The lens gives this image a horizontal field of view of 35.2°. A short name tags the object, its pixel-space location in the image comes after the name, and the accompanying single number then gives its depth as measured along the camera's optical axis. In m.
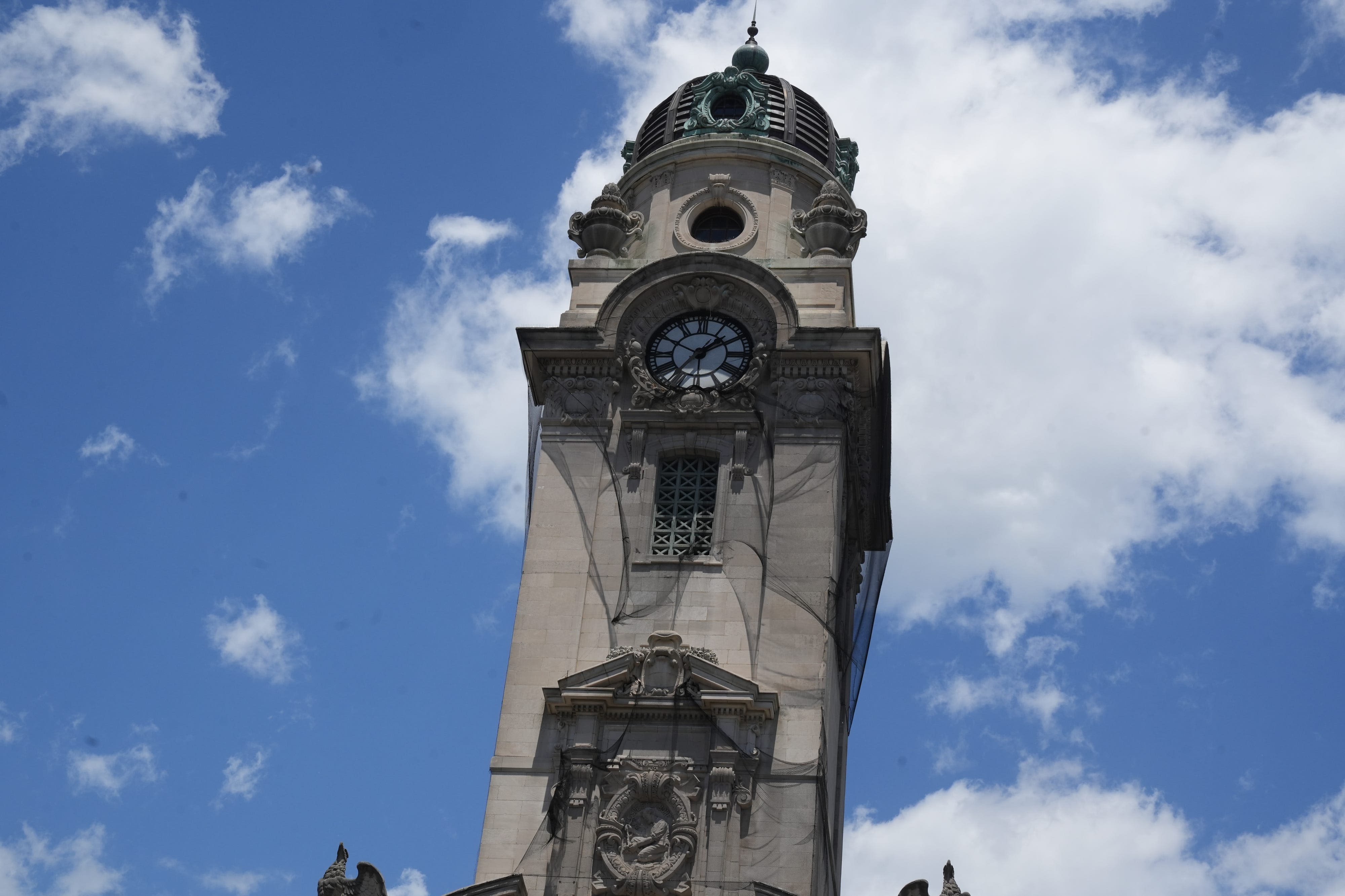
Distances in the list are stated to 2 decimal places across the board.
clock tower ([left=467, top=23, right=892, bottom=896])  46.09
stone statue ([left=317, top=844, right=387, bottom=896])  44.06
